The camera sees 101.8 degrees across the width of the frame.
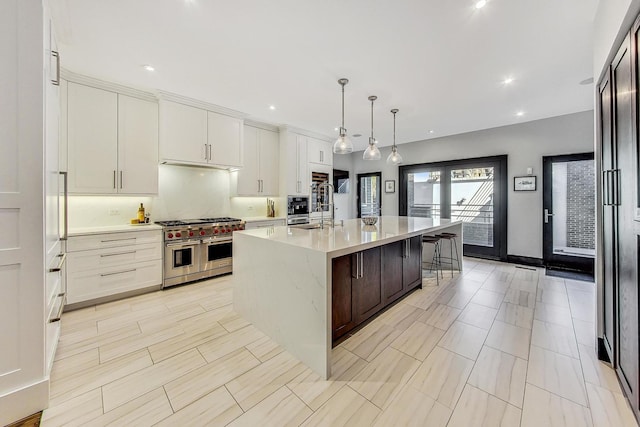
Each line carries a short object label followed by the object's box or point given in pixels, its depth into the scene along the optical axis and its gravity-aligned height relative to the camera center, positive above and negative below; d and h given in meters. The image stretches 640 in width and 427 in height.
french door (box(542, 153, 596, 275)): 4.32 +0.04
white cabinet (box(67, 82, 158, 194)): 3.07 +0.93
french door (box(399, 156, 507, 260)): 5.20 +0.37
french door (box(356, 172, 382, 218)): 7.16 +0.58
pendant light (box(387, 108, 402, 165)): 3.92 +0.85
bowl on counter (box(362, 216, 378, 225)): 3.27 -0.07
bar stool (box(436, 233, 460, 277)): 4.44 -0.68
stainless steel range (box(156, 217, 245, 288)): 3.58 -0.49
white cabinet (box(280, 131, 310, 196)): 5.18 +1.03
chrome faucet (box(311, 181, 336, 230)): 6.11 +0.52
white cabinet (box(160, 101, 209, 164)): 3.61 +1.18
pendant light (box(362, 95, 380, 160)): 3.66 +0.90
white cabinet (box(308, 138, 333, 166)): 5.65 +1.42
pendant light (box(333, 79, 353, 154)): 3.21 +0.88
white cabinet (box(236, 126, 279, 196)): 4.77 +0.97
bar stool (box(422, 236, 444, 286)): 4.16 -0.79
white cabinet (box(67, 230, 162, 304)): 2.88 -0.59
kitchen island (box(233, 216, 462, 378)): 1.82 -0.57
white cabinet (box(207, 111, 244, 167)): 4.07 +1.22
